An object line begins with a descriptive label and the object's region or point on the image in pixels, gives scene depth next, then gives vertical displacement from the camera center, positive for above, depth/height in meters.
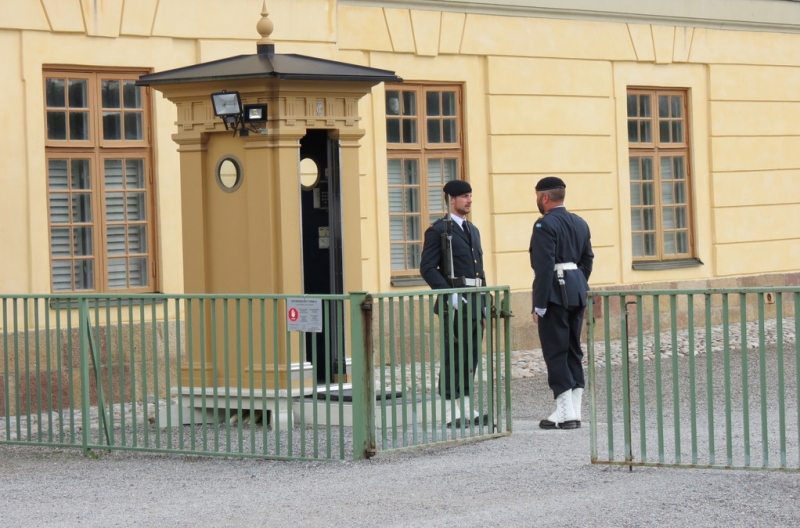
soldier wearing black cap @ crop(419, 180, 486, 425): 20.66 +0.12
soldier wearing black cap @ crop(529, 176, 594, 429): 20.12 -0.25
